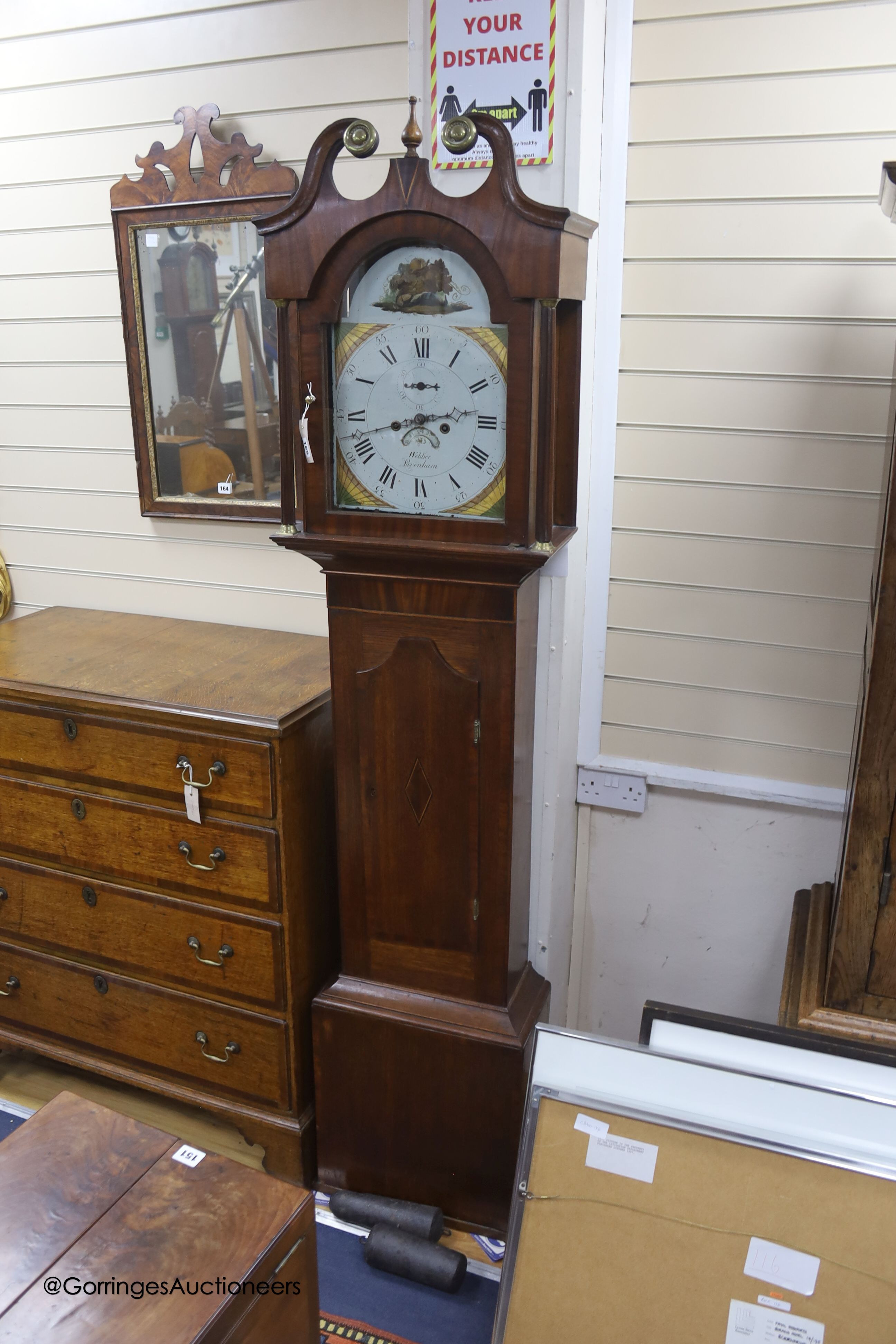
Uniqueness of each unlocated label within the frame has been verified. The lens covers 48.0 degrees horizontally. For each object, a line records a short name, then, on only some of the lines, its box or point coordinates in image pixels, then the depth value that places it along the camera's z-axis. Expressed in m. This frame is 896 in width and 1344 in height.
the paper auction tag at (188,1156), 1.54
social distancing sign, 1.69
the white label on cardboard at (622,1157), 1.60
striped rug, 1.87
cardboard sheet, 1.47
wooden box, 1.31
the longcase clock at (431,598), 1.57
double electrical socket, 2.21
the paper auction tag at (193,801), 2.00
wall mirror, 2.17
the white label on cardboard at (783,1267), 1.48
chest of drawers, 1.99
